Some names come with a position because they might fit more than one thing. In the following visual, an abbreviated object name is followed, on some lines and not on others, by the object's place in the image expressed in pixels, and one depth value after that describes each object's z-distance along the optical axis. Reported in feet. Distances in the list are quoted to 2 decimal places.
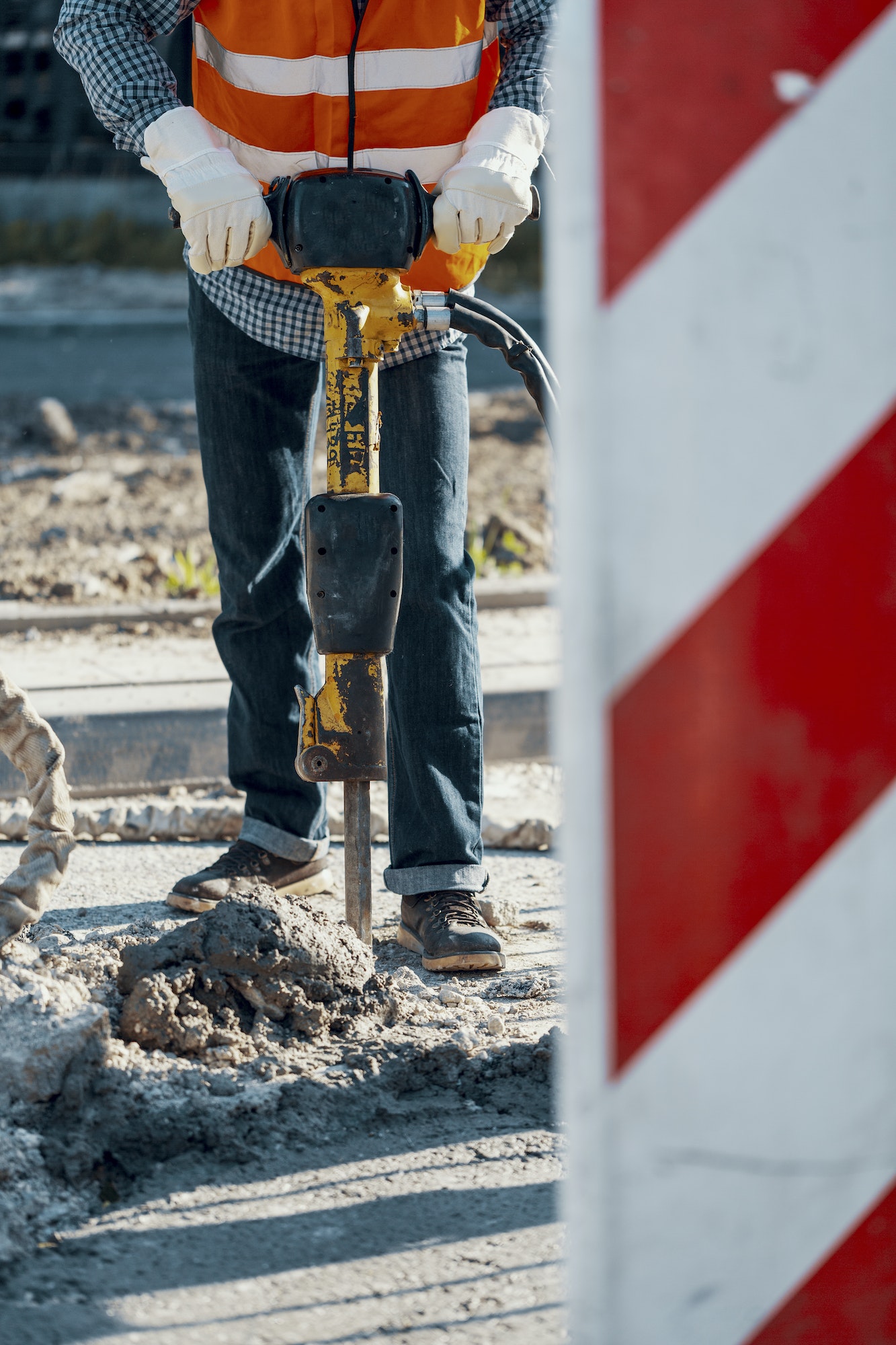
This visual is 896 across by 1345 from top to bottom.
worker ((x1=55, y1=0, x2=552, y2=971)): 14.98
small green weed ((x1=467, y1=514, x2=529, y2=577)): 35.04
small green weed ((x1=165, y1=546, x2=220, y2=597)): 32.81
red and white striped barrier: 5.85
